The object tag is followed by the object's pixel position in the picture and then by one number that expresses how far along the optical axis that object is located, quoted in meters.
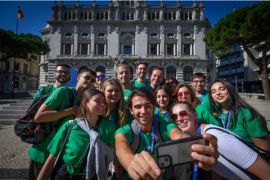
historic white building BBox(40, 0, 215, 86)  33.66
